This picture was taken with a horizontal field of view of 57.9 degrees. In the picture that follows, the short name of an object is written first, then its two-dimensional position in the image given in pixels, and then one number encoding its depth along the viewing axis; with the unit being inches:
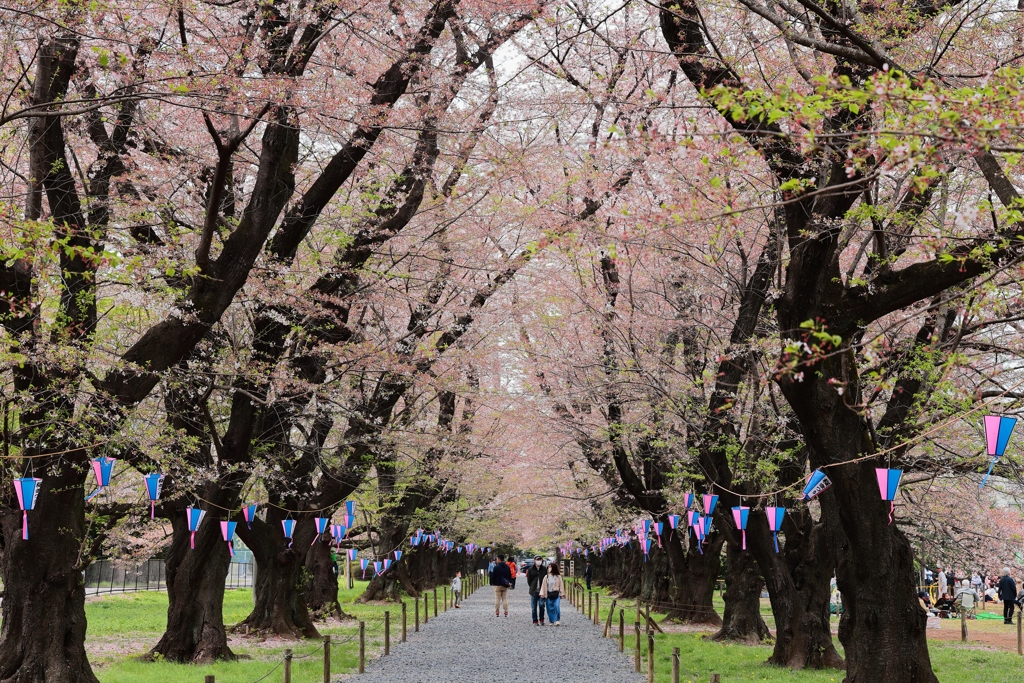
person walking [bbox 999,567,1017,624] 1120.2
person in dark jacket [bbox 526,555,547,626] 1055.6
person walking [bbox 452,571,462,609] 1469.0
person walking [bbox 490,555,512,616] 1192.8
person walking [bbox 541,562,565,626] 1035.9
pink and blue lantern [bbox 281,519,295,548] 779.4
